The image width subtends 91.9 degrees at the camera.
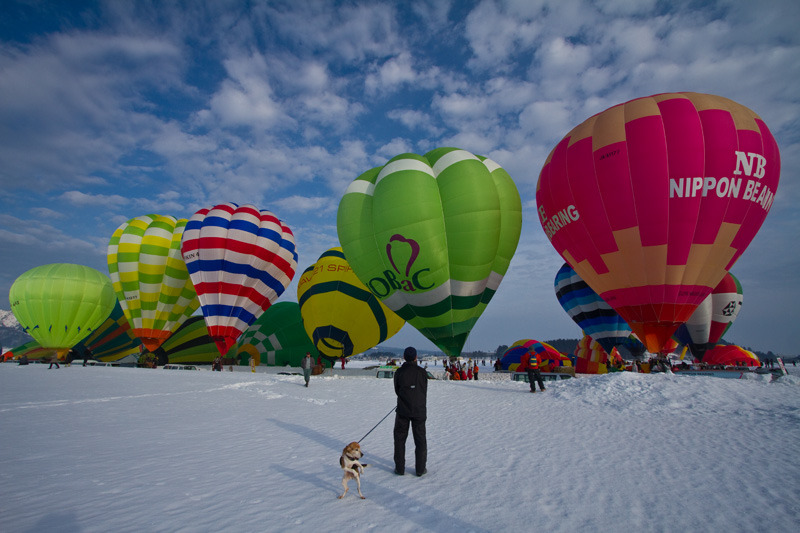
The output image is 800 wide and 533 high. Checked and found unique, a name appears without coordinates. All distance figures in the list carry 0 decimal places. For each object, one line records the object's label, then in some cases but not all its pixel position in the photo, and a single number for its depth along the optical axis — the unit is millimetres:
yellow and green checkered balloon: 26016
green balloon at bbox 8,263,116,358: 29156
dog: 3867
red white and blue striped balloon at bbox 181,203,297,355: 23047
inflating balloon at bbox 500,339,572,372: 28491
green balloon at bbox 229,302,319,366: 26850
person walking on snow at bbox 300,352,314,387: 13664
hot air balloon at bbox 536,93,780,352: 12836
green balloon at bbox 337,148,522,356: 15461
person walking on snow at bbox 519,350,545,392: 12342
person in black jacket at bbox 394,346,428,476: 4508
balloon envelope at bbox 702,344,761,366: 28444
